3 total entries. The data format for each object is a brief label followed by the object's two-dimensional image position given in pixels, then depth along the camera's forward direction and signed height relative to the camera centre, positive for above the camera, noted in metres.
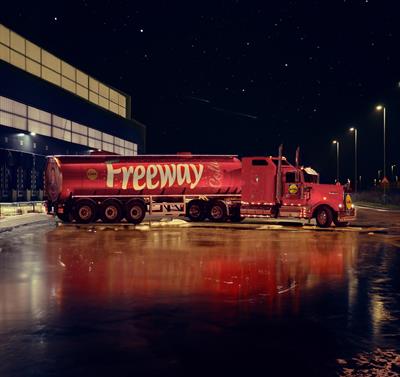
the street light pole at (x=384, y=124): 56.56 +6.13
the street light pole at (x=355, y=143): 72.79 +5.79
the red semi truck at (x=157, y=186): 32.22 +0.40
